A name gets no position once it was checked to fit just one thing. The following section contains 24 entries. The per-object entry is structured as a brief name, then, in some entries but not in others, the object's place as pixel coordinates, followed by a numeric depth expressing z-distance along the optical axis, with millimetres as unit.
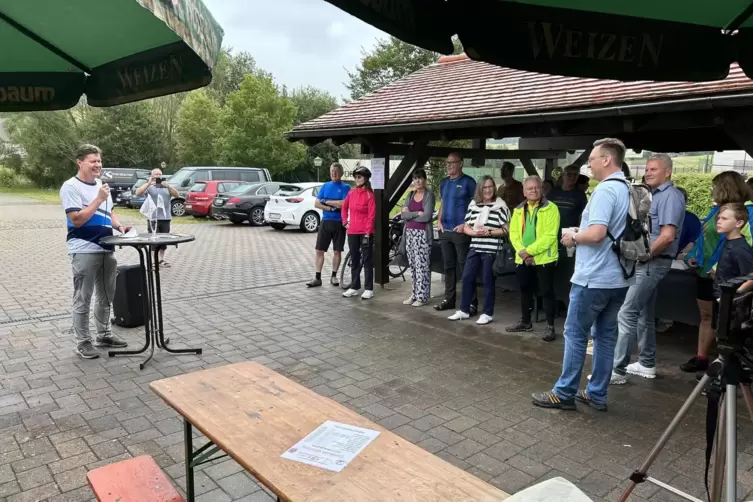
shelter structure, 4727
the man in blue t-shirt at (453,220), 7047
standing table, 4645
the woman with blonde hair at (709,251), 4355
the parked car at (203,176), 20827
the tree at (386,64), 33344
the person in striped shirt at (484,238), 6445
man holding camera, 9312
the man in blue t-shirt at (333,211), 8273
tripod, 1915
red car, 19594
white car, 16594
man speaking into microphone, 4801
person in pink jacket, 7781
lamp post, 32303
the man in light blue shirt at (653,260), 4422
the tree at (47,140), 41062
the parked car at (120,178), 26000
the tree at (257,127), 32375
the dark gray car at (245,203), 18141
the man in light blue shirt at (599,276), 3727
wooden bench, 2354
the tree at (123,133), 38750
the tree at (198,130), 39875
